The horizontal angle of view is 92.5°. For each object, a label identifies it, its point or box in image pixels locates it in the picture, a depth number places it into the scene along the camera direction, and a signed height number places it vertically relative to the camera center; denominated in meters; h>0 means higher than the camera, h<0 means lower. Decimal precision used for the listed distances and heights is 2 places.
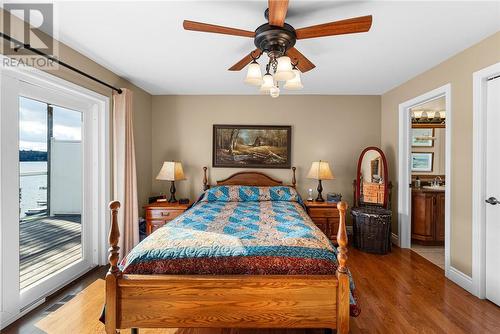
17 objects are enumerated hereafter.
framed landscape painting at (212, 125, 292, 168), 4.23 +0.37
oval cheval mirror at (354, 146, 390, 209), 3.79 -0.23
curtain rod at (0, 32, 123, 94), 1.83 +0.96
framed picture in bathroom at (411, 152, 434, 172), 4.68 +0.11
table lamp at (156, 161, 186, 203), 3.72 -0.12
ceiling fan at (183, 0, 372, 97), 1.52 +0.92
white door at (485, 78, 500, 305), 2.24 -0.24
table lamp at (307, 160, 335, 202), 3.80 -0.10
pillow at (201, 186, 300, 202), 3.71 -0.44
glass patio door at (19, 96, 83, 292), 2.23 -0.27
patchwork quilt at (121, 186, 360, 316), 1.69 -0.62
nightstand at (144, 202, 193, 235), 3.61 -0.74
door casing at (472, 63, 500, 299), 2.35 -0.16
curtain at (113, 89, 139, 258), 3.14 -0.09
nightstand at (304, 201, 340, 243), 3.72 -0.79
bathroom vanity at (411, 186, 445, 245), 3.79 -0.79
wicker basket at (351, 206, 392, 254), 3.46 -0.94
